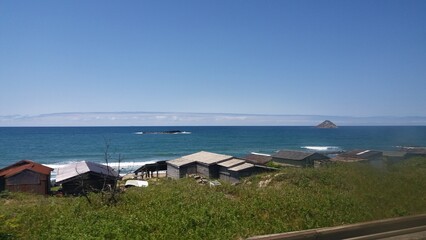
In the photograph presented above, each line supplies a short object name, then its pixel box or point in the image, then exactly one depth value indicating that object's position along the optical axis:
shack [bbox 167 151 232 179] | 34.97
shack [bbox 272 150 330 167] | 38.09
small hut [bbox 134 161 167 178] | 39.53
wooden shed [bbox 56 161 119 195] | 23.52
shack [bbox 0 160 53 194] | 24.50
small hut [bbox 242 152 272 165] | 37.76
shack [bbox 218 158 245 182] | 32.47
